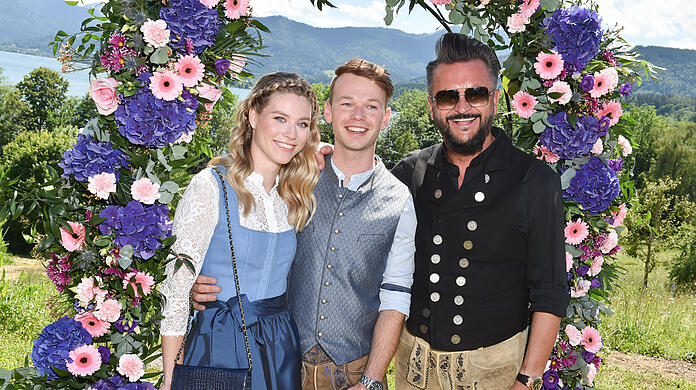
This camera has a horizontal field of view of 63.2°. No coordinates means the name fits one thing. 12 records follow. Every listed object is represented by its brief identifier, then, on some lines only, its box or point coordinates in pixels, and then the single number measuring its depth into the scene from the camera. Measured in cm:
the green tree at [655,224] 2172
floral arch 324
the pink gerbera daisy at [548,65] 378
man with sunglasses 327
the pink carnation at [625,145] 402
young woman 289
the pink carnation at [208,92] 348
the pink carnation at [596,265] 395
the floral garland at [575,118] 381
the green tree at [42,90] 5862
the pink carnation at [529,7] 382
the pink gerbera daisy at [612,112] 388
